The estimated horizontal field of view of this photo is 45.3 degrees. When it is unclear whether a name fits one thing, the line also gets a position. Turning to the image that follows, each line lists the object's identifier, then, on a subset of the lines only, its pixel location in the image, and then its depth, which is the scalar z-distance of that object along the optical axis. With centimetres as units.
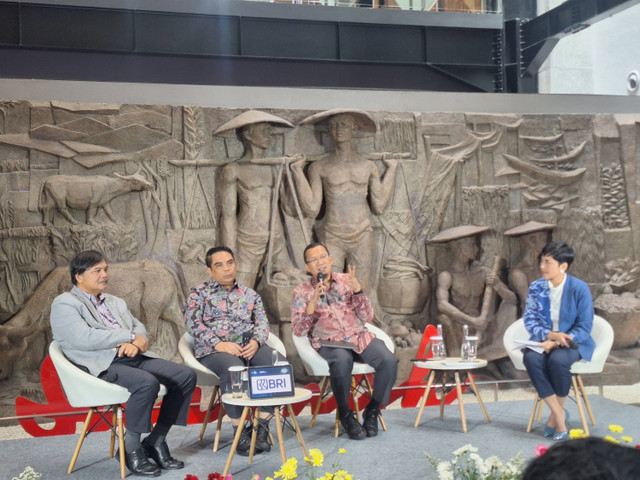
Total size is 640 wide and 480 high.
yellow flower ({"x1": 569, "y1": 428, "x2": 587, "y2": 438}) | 297
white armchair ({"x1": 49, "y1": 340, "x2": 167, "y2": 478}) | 385
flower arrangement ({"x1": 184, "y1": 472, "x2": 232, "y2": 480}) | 246
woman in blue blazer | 430
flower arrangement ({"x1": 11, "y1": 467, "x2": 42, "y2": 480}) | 278
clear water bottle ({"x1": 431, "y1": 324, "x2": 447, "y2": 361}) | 493
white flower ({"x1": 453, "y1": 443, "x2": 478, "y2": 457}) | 279
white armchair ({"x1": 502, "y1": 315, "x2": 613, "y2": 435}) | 442
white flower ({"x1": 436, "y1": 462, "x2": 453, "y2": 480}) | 255
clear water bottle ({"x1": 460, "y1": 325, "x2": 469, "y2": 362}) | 476
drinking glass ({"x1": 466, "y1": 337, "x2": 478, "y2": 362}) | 476
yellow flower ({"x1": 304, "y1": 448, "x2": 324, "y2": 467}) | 280
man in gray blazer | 381
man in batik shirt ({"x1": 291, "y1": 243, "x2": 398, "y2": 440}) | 440
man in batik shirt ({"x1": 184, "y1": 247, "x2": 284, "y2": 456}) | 432
